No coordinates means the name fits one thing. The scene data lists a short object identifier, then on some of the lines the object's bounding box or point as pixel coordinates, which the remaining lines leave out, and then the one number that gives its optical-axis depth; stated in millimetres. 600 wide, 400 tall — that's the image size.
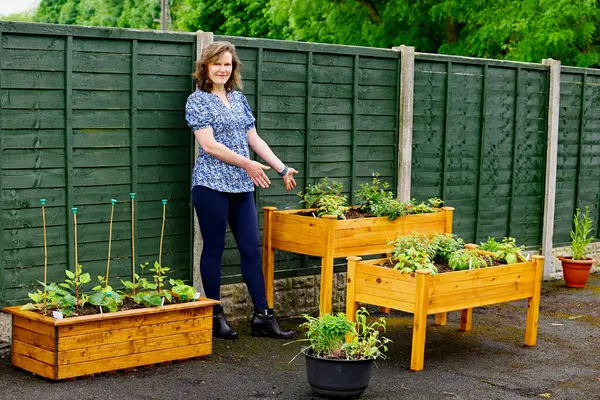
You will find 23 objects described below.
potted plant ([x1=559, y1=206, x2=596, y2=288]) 9305
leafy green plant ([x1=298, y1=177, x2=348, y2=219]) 6930
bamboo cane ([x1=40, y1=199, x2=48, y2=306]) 5696
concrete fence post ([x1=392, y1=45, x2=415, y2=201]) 8047
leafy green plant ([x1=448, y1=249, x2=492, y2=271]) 6277
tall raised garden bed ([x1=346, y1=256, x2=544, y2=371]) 5926
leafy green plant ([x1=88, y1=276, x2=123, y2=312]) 5648
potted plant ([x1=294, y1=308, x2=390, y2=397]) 5223
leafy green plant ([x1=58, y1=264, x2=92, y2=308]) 5652
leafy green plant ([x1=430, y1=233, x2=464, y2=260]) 6480
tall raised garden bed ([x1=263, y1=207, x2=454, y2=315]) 6754
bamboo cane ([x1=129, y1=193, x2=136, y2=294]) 6273
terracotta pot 9297
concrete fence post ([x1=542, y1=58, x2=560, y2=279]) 9578
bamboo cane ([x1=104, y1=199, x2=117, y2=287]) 6086
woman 6293
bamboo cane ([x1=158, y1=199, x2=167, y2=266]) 6326
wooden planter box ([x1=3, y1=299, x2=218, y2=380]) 5410
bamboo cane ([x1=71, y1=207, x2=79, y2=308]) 5656
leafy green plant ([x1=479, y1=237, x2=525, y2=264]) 6668
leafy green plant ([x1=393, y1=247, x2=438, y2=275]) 6016
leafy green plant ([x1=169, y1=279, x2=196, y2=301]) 6059
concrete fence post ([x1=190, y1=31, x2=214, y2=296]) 6688
